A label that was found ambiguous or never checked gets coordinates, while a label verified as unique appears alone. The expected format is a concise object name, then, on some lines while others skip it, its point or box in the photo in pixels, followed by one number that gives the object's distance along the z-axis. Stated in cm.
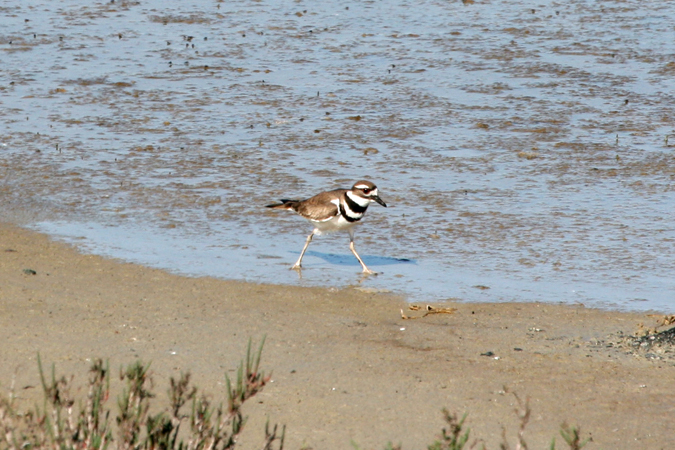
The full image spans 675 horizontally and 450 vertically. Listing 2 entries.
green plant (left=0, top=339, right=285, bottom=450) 758
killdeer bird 1762
